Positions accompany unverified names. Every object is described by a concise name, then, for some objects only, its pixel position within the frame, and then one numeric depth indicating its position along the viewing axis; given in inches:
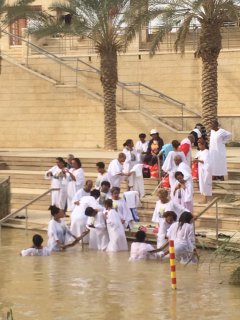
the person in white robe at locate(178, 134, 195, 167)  769.9
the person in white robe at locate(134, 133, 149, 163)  853.4
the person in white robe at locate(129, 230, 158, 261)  610.2
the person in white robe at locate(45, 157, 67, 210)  791.0
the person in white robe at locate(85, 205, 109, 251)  664.7
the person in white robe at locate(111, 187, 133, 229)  675.5
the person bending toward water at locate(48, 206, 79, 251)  651.5
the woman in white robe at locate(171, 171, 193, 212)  681.6
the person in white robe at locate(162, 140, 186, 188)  738.4
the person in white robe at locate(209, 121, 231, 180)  767.5
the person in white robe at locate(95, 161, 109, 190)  752.0
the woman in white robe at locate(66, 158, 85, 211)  777.9
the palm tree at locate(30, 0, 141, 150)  1041.8
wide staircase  699.4
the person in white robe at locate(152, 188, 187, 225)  646.3
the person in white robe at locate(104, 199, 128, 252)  658.1
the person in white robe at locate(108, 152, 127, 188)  774.6
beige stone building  1155.5
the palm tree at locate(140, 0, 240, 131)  923.9
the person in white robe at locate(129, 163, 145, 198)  775.5
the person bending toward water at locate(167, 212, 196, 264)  593.7
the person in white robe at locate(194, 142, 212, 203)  730.4
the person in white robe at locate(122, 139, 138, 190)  788.6
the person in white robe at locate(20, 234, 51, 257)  631.8
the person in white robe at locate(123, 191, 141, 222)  716.3
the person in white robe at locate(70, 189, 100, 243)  682.0
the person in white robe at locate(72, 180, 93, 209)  709.7
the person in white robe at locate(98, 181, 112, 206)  694.7
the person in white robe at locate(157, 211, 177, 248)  622.4
